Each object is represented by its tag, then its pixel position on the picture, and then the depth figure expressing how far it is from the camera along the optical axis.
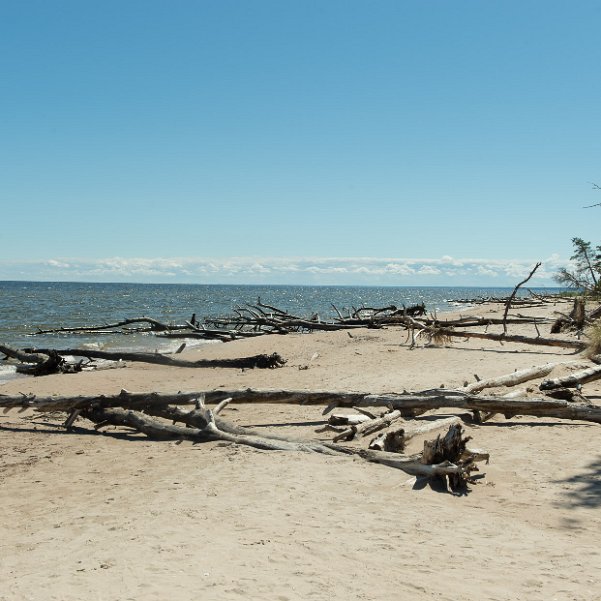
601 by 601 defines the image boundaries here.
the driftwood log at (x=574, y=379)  8.89
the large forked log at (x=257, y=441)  5.48
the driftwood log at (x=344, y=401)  7.69
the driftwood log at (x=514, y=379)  8.85
